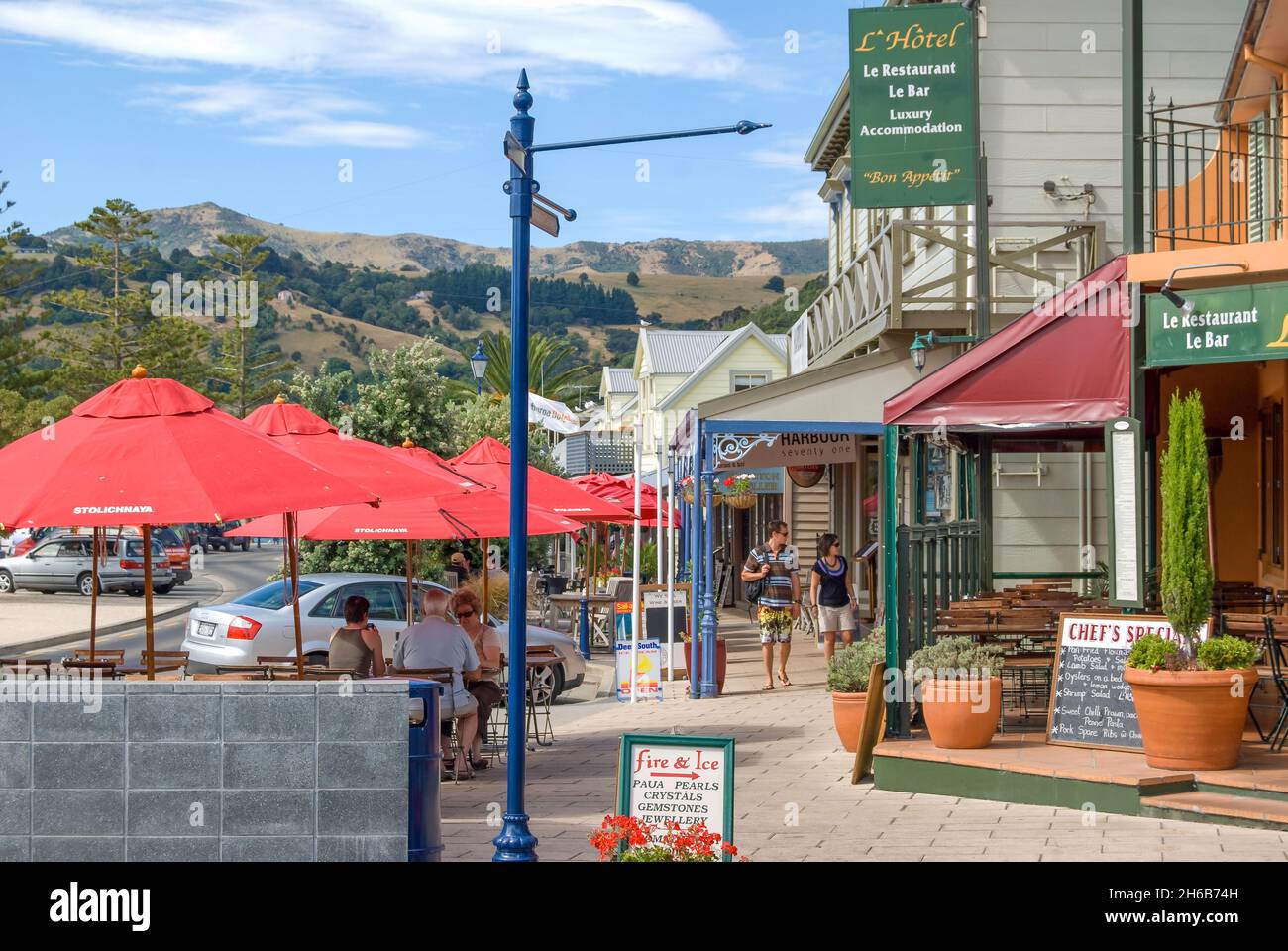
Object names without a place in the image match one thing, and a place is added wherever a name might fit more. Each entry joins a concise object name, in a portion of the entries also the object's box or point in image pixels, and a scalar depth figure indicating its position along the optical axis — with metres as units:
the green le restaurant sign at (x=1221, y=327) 9.98
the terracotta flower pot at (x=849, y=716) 11.83
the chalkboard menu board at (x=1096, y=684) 10.33
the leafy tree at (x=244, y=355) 61.88
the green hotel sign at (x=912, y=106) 14.37
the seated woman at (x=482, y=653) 12.84
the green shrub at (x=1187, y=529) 9.46
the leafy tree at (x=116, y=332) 55.94
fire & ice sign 7.18
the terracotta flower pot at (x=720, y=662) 17.16
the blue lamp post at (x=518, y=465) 7.73
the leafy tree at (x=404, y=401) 27.20
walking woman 17.34
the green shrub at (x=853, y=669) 11.68
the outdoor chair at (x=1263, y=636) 10.38
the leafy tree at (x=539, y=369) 63.59
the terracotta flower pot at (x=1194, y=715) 9.39
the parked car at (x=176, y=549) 43.09
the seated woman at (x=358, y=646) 12.31
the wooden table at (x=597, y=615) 24.48
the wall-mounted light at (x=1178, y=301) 10.38
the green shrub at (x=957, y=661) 10.52
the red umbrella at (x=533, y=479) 15.13
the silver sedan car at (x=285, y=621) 16.23
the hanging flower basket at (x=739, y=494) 32.07
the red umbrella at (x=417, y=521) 13.12
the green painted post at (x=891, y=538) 11.28
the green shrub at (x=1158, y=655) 9.60
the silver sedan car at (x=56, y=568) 38.97
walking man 17.22
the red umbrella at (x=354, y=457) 11.20
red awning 10.85
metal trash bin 7.71
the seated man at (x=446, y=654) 12.03
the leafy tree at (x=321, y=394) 28.23
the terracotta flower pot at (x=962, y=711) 10.37
